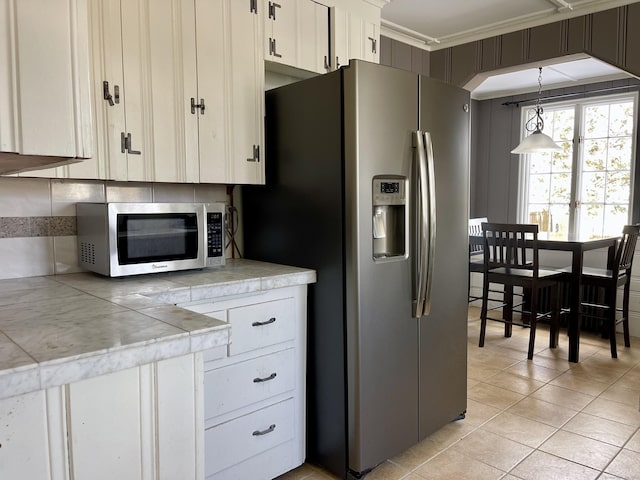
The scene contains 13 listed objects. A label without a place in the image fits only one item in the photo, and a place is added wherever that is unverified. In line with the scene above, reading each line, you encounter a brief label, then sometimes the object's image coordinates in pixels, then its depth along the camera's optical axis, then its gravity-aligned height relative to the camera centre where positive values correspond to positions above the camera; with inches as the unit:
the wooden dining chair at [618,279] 143.1 -23.7
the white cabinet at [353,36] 100.5 +35.7
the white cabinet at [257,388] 71.6 -29.2
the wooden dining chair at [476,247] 170.1 -18.3
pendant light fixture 157.9 +18.7
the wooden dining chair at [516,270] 144.6 -22.6
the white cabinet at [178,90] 71.7 +18.3
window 182.2 +11.9
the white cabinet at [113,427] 37.2 -18.9
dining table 139.9 -22.1
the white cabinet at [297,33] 90.5 +32.7
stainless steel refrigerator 77.7 -6.2
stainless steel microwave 71.0 -5.3
